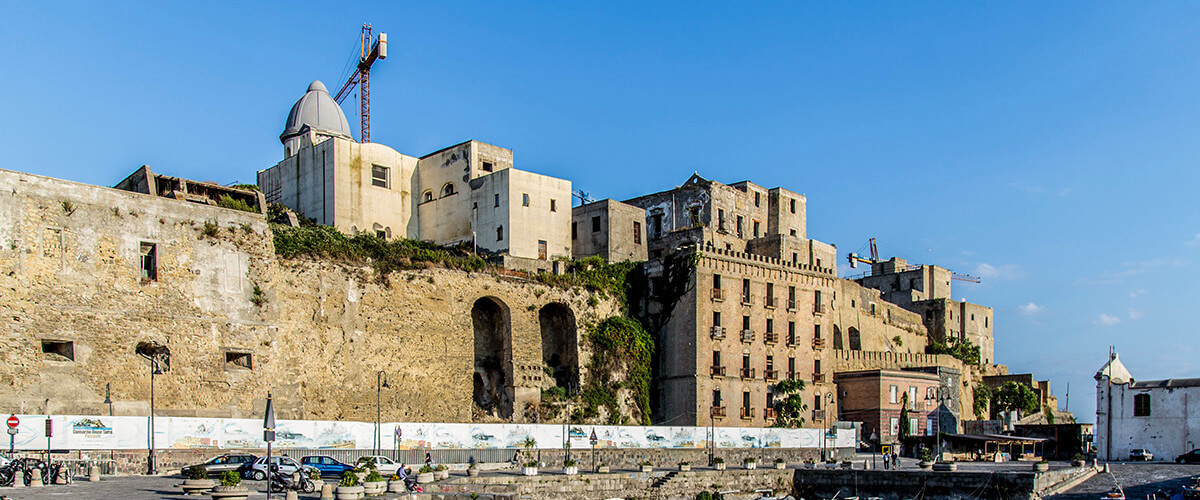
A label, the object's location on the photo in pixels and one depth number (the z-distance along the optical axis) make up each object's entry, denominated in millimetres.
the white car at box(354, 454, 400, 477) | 39625
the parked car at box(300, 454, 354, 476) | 39469
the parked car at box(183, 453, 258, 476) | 36469
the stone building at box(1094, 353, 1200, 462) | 55906
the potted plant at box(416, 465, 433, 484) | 37375
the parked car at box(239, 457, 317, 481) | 35328
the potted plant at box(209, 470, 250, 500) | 27688
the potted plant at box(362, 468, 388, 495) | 31359
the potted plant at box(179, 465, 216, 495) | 30047
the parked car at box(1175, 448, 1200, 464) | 53781
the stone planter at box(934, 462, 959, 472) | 49406
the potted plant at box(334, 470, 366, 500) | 29906
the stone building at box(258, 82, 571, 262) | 60781
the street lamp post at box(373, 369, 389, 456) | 44241
